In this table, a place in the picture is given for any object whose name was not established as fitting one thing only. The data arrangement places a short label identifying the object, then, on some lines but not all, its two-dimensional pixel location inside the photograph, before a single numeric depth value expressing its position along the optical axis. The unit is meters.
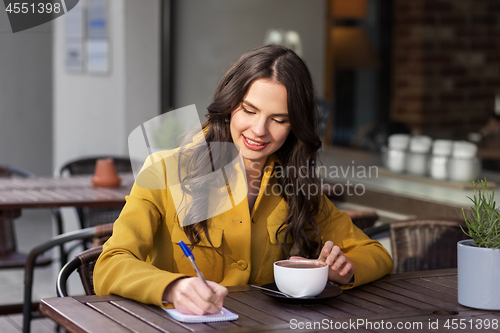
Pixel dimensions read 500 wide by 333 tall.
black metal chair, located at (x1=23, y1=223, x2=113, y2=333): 1.97
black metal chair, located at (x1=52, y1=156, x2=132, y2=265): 3.12
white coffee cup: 1.25
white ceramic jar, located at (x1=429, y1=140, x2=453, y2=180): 3.08
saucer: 1.26
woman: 1.46
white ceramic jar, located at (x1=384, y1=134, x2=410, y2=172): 3.29
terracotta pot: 3.00
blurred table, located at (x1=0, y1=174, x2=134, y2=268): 2.61
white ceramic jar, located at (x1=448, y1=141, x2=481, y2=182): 2.98
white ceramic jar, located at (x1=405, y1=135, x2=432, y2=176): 3.20
